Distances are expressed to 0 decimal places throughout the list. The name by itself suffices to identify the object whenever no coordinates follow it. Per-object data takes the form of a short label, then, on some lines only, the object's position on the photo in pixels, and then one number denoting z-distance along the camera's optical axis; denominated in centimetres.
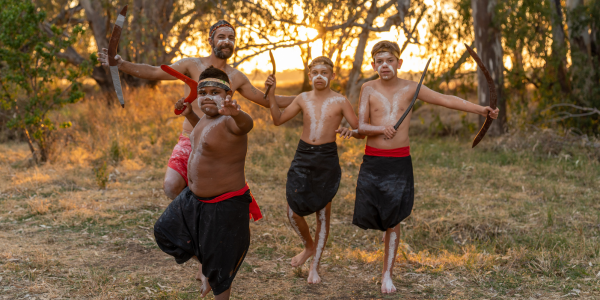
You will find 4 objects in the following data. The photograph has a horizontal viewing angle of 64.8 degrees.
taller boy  343
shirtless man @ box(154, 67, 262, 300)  265
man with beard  352
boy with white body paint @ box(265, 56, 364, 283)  355
